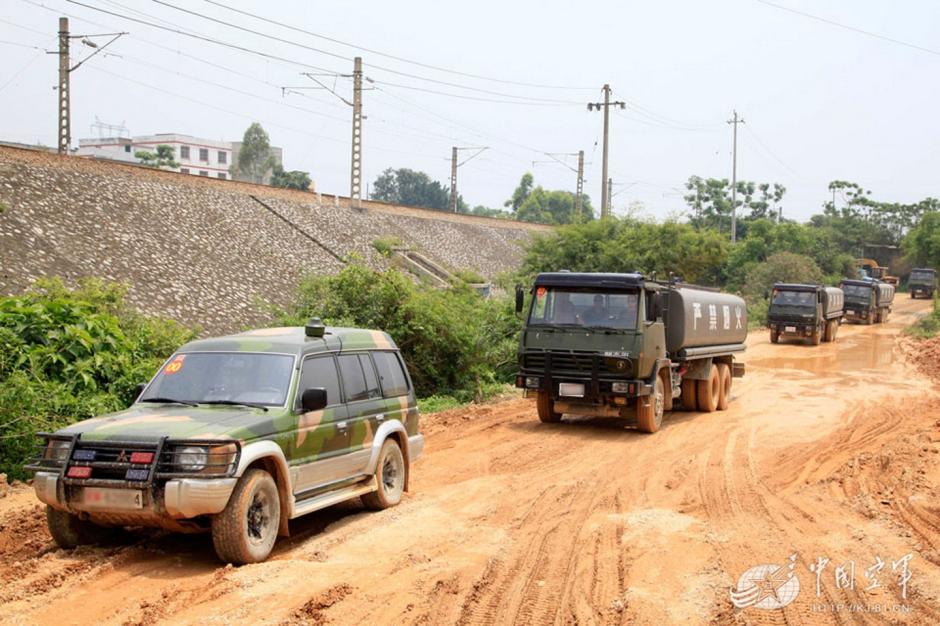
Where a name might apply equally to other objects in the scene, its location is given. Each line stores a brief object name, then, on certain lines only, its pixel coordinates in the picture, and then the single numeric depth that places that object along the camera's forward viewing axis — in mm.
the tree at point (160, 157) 93869
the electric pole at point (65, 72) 36531
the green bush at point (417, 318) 20234
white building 123125
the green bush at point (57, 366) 11477
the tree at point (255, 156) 97688
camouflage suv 7285
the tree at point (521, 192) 148500
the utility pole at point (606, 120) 42188
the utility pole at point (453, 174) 73312
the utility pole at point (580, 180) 72962
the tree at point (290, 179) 91500
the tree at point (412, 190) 128875
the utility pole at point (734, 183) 78781
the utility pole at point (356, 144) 42531
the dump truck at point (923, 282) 74312
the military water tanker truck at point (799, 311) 39406
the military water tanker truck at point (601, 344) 15875
